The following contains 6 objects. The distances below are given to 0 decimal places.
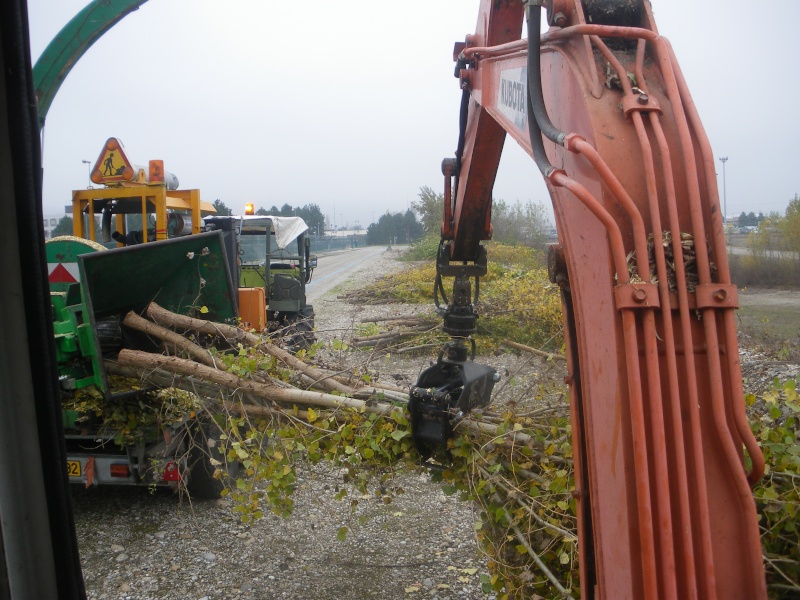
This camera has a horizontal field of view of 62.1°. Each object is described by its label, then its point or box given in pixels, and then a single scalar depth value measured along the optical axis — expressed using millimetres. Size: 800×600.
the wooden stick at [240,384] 3896
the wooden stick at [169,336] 4600
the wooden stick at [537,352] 4627
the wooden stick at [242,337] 4211
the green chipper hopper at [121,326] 4699
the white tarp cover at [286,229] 11047
